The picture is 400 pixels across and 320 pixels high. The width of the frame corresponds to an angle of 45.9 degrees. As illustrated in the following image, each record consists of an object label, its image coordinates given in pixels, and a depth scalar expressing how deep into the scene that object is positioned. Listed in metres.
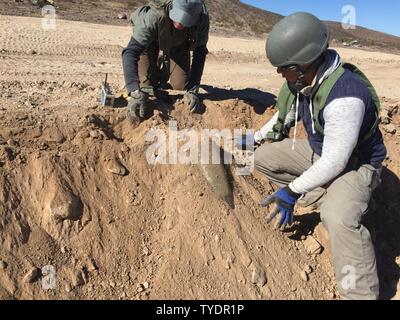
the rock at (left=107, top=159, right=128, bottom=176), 3.34
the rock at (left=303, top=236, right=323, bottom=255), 3.57
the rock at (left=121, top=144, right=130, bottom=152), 3.49
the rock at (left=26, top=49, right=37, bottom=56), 7.40
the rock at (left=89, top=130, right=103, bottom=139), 3.44
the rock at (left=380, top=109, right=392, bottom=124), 5.11
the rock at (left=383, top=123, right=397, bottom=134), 4.96
